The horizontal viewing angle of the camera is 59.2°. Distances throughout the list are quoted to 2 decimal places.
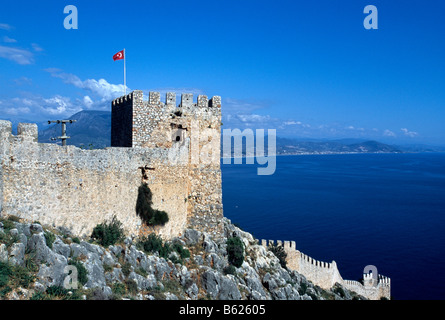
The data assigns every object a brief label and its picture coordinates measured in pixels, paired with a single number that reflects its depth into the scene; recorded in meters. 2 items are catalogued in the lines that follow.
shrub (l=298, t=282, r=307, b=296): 25.07
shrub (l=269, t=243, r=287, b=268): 29.57
